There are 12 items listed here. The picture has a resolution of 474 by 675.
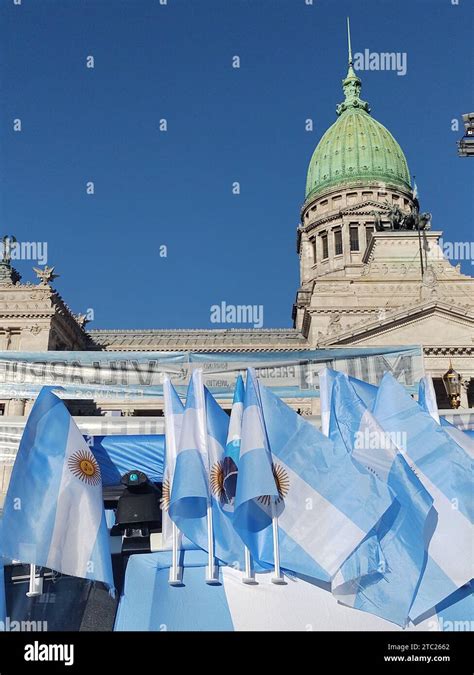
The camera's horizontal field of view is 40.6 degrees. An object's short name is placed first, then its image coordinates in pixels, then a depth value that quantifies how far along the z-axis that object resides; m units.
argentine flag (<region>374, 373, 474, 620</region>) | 10.93
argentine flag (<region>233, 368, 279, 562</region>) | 10.80
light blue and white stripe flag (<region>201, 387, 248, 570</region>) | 11.14
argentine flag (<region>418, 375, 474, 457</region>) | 13.73
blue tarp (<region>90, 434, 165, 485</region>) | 13.94
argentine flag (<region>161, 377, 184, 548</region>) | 11.61
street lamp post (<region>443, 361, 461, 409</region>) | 18.58
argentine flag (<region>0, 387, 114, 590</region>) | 10.33
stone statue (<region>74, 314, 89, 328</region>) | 52.84
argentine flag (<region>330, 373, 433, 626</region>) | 10.40
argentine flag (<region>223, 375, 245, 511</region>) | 11.77
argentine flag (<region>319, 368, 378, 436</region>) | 13.33
